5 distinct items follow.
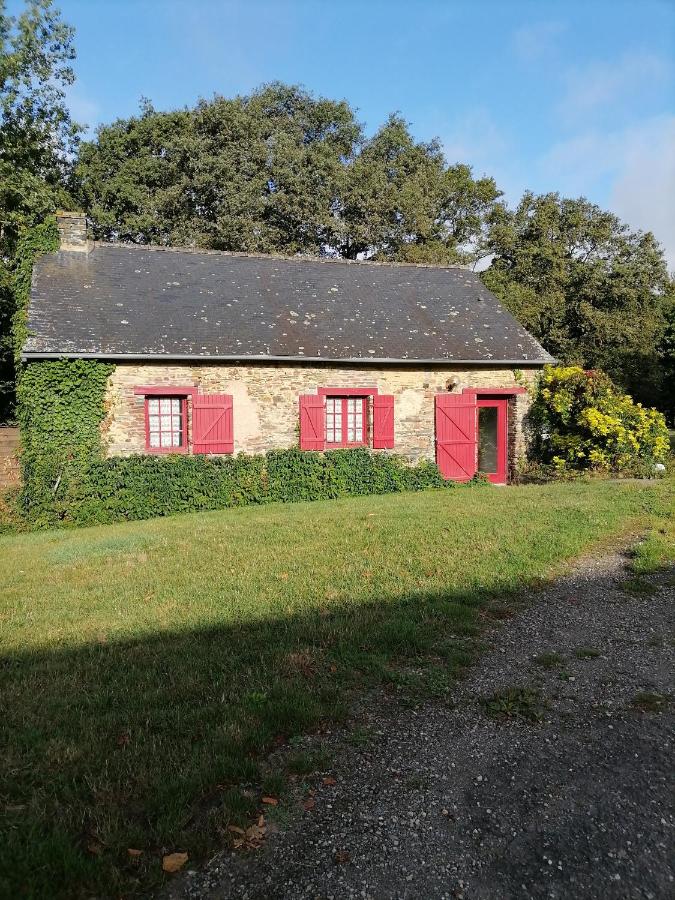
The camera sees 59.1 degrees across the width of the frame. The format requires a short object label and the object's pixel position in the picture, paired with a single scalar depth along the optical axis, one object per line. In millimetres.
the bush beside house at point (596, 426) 13617
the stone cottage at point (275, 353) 12938
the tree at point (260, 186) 26875
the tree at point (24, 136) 19562
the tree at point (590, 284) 29391
